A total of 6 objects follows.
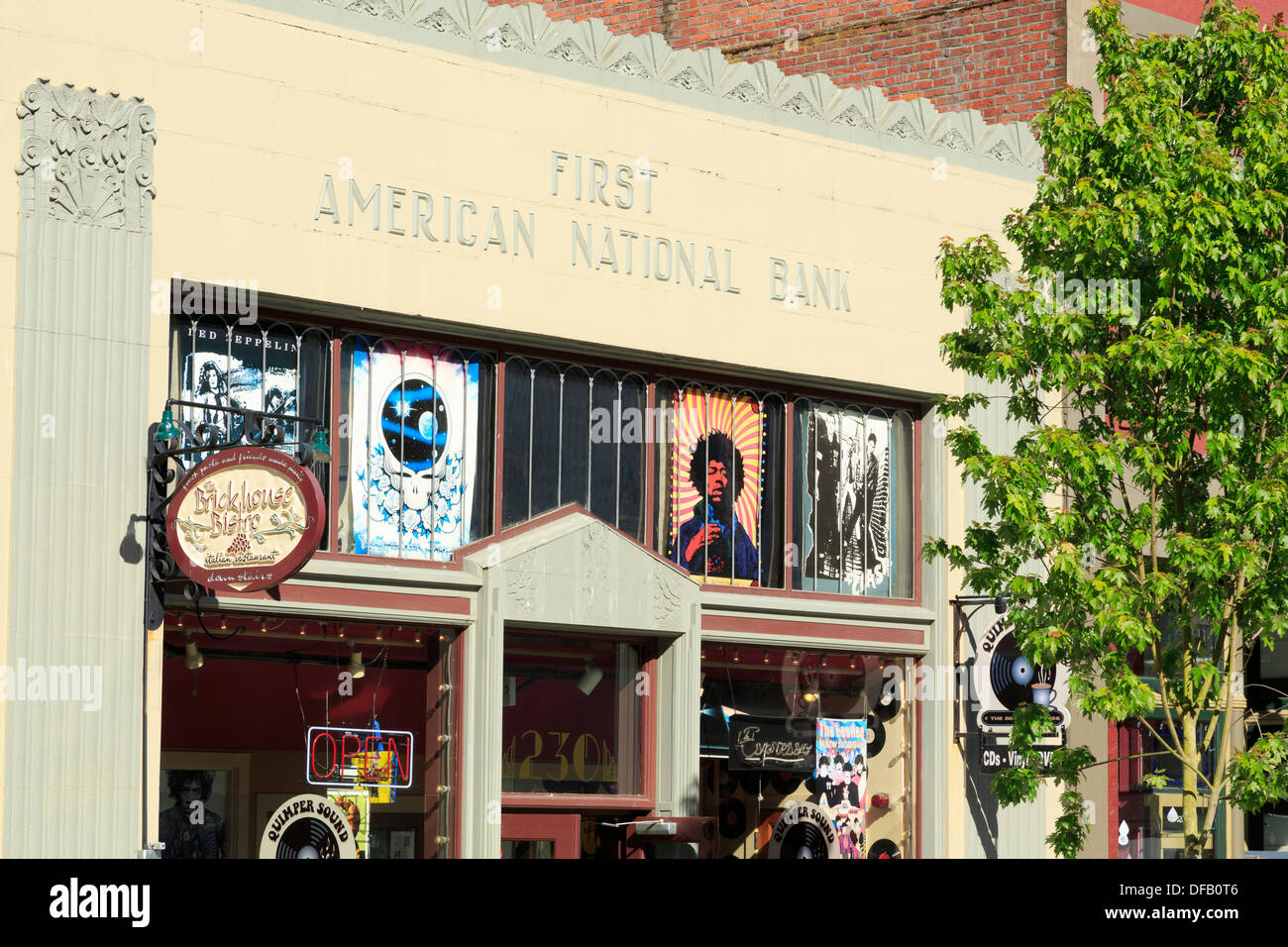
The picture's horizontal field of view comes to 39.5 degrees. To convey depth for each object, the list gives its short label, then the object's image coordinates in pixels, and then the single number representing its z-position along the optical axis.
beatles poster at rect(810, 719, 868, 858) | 18.55
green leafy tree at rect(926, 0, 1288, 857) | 13.67
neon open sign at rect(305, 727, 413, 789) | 15.62
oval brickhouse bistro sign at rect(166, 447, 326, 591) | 13.30
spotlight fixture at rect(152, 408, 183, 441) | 14.44
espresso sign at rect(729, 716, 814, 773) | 17.98
